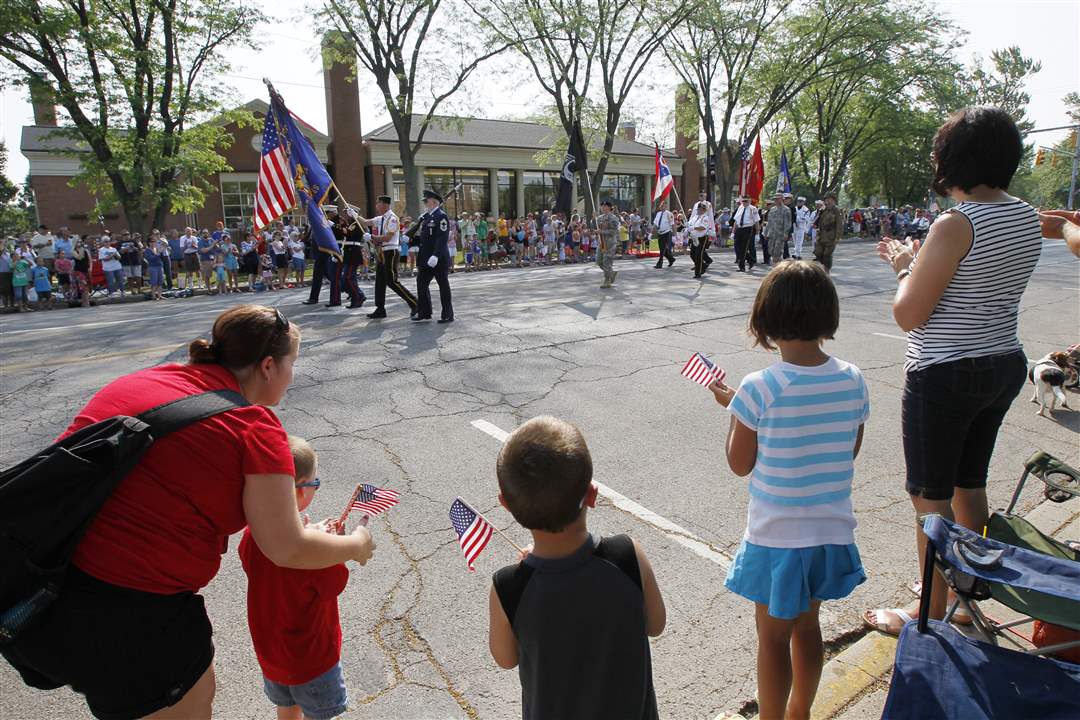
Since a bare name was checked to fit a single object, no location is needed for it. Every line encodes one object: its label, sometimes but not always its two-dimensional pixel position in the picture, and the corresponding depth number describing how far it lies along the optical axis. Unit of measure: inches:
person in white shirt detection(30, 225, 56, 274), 641.6
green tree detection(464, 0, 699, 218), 1015.6
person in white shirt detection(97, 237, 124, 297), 642.8
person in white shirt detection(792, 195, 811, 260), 761.5
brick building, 1215.6
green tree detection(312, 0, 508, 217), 887.7
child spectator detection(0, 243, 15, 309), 580.7
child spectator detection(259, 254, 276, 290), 701.9
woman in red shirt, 59.7
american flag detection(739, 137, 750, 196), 783.7
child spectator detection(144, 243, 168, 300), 650.8
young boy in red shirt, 76.4
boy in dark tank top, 58.4
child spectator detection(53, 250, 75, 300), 616.1
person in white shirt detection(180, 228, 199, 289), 722.8
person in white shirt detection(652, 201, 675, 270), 768.9
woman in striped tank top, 93.0
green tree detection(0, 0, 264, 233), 738.2
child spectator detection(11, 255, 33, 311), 582.6
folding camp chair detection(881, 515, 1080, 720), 64.4
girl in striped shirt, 78.7
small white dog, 218.8
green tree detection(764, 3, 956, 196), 1272.1
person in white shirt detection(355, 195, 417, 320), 411.3
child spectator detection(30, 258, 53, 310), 597.9
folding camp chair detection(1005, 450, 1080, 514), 113.3
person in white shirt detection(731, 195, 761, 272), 682.2
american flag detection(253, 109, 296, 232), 400.5
